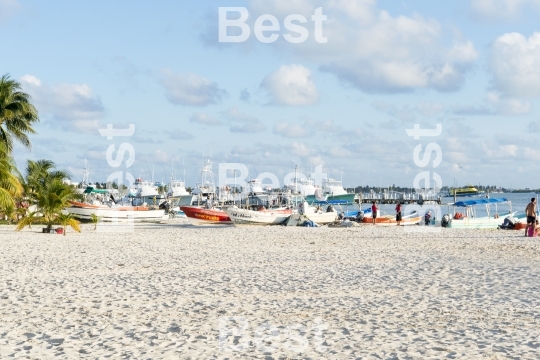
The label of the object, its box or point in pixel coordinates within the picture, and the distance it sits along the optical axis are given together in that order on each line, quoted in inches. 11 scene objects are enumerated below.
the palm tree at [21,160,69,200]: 1257.4
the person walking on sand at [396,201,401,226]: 1438.2
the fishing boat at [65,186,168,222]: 1590.8
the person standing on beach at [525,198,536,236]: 902.4
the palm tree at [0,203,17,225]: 1019.9
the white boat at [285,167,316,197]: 2983.5
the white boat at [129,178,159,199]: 3897.6
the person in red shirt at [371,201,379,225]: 1449.2
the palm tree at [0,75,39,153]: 1425.9
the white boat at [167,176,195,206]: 3305.1
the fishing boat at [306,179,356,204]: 3474.4
